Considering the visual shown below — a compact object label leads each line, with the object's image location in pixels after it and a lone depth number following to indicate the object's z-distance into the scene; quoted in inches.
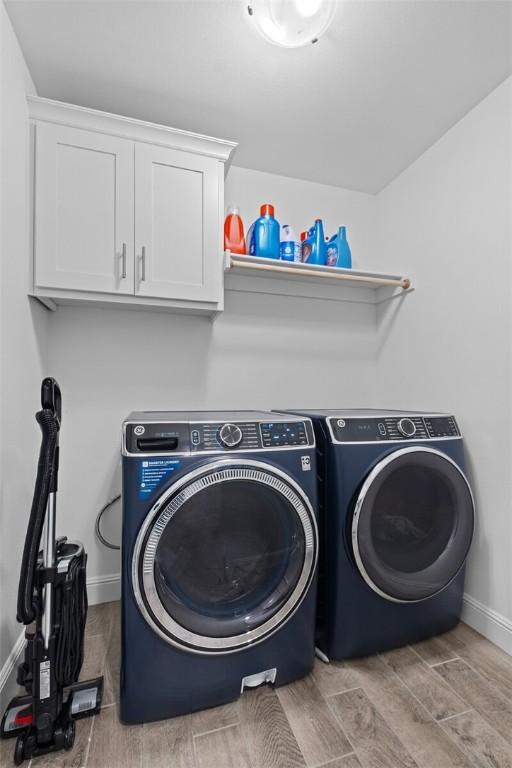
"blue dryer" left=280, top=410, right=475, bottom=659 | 57.6
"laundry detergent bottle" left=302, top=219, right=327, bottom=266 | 85.0
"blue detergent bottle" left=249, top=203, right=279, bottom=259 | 80.2
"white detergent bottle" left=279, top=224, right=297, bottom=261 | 83.7
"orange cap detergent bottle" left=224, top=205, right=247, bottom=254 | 80.1
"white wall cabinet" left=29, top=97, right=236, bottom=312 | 63.8
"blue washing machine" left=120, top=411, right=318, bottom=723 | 46.3
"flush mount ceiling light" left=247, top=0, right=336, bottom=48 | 48.5
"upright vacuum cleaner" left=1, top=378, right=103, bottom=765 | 42.6
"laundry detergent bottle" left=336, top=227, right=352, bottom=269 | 87.1
